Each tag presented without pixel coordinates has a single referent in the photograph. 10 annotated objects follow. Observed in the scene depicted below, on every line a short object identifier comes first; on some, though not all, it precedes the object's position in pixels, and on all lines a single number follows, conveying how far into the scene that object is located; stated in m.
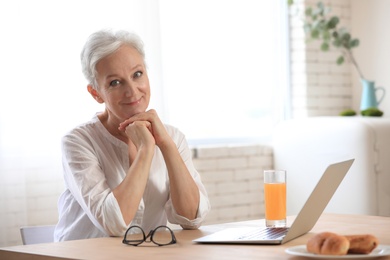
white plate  1.76
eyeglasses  2.16
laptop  2.05
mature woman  2.56
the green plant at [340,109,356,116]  4.60
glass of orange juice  2.32
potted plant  4.58
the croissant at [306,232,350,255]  1.76
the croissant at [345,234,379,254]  1.79
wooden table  1.96
